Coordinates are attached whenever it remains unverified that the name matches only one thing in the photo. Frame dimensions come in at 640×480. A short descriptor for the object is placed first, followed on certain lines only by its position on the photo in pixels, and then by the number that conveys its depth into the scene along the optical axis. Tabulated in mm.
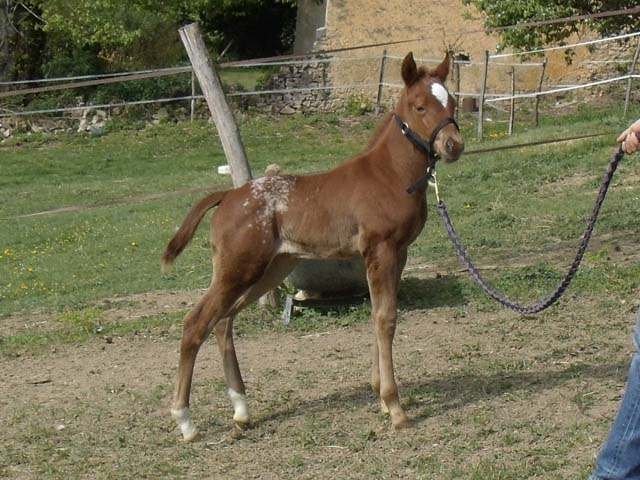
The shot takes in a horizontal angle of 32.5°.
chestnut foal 6164
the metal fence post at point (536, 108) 22828
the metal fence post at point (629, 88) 20223
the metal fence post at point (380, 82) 26672
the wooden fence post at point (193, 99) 26109
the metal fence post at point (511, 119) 21720
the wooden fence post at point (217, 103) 8672
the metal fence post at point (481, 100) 20641
